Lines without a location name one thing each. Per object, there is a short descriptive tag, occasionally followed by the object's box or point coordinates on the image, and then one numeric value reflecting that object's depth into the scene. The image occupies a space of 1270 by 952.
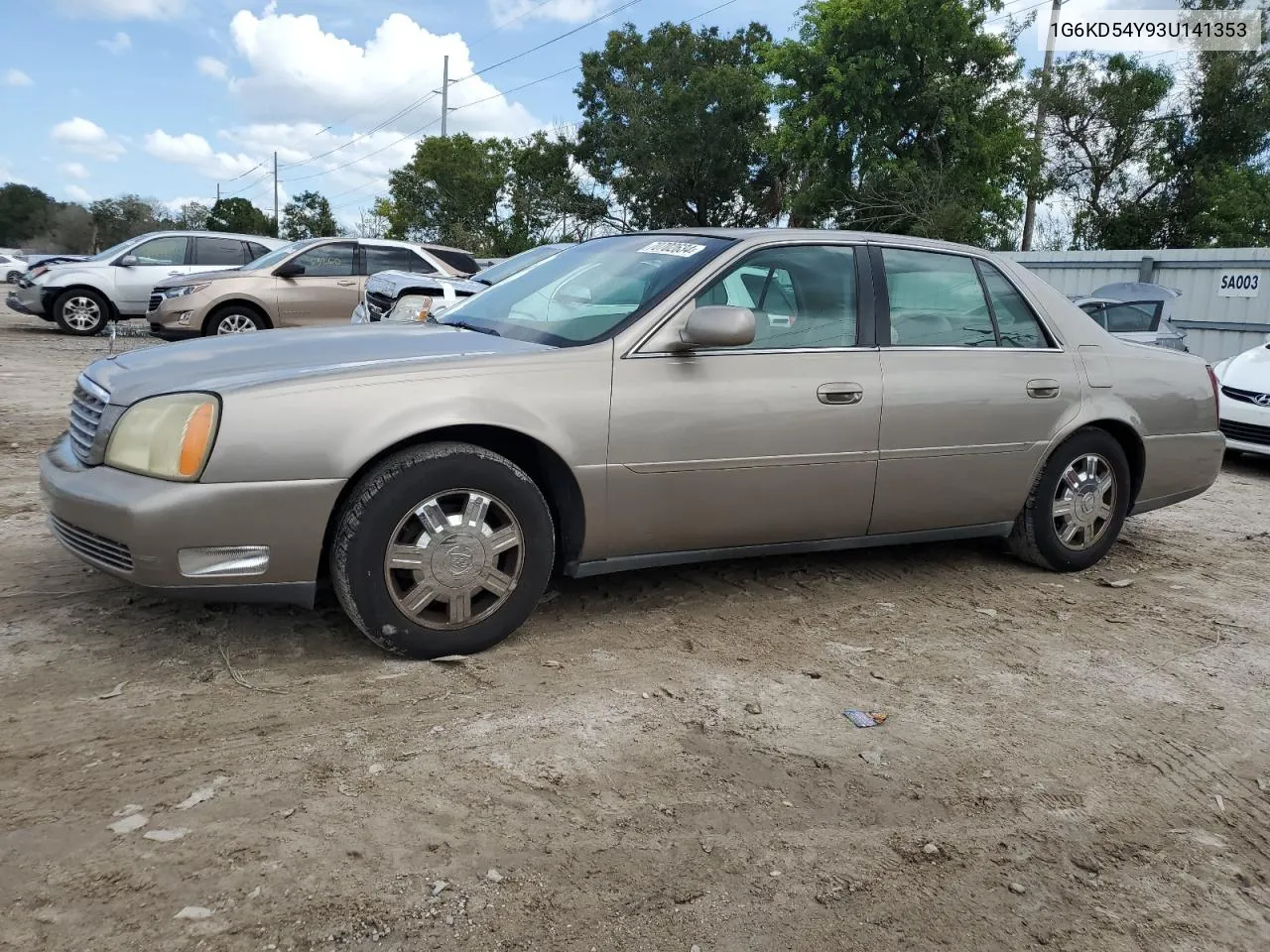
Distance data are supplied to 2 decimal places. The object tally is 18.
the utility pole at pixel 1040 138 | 30.19
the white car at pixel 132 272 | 15.51
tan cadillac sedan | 3.29
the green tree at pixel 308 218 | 68.56
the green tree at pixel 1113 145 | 32.84
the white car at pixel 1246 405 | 8.66
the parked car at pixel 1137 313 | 11.45
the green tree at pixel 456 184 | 52.06
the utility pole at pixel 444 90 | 51.88
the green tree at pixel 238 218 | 77.50
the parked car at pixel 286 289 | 12.62
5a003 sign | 15.94
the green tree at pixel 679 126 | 43.69
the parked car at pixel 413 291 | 9.42
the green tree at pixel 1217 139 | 30.80
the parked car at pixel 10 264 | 42.37
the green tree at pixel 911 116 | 28.33
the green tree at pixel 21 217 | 87.56
